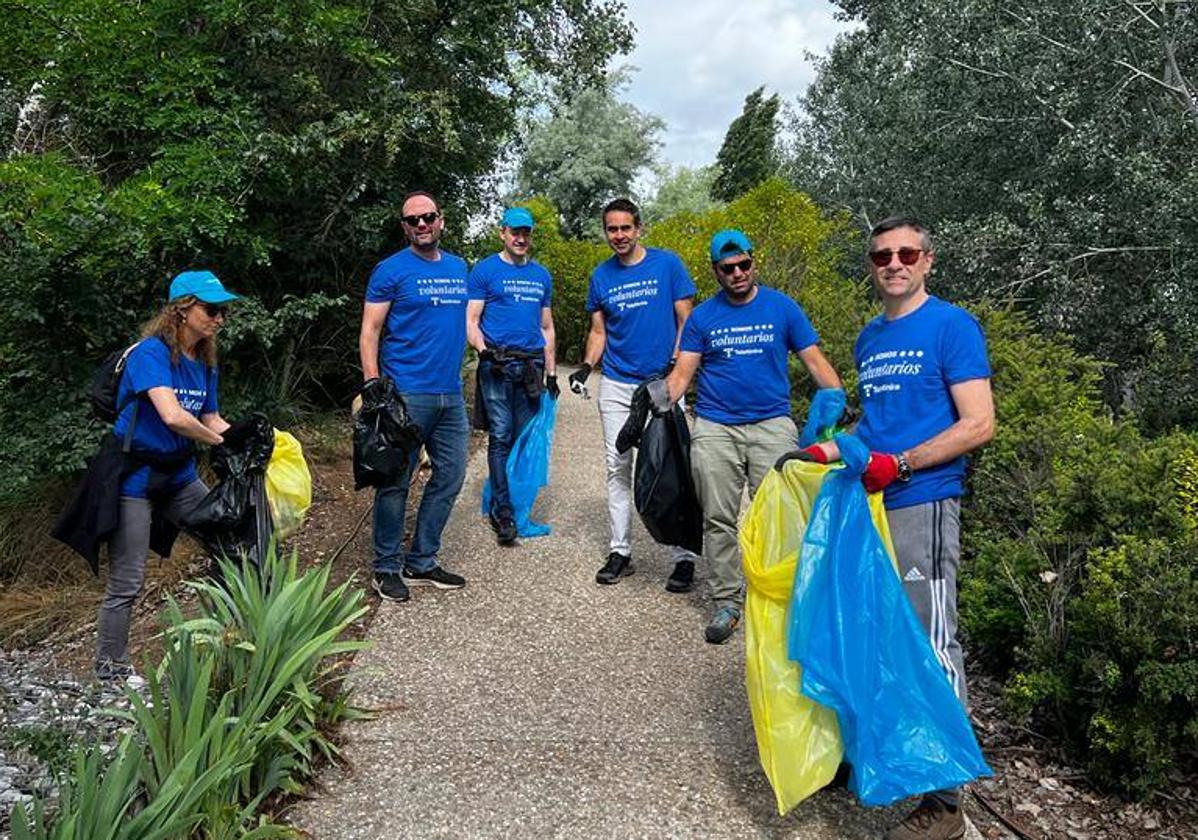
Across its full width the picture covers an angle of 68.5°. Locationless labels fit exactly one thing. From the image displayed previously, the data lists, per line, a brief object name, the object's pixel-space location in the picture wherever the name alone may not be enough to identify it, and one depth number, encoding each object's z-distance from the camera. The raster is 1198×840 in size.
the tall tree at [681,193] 39.94
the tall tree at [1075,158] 8.45
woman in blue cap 3.44
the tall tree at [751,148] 35.88
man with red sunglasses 2.56
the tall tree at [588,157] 36.00
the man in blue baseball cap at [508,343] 5.32
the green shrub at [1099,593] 2.88
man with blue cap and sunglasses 3.99
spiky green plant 2.10
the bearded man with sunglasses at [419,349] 4.35
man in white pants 4.73
